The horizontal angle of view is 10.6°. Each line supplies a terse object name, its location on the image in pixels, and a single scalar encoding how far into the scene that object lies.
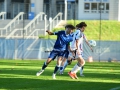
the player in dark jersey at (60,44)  24.84
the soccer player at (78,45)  24.39
